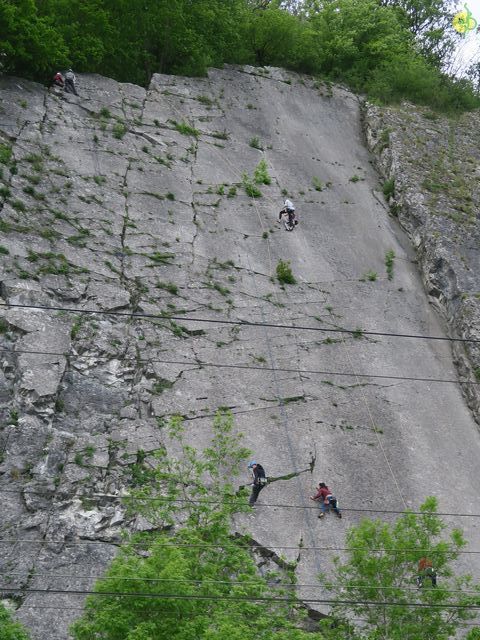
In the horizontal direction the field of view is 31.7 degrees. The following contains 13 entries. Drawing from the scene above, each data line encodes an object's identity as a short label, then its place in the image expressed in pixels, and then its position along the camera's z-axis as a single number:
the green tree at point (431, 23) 51.09
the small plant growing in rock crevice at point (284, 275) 29.39
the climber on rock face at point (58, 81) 34.84
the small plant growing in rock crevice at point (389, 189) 36.25
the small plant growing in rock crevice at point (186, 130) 35.62
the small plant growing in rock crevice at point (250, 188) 33.50
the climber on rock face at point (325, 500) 21.33
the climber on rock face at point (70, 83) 34.94
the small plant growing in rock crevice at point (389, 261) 31.82
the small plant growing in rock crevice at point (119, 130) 33.66
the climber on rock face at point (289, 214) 31.63
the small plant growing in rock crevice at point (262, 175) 34.41
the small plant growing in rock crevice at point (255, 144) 36.44
